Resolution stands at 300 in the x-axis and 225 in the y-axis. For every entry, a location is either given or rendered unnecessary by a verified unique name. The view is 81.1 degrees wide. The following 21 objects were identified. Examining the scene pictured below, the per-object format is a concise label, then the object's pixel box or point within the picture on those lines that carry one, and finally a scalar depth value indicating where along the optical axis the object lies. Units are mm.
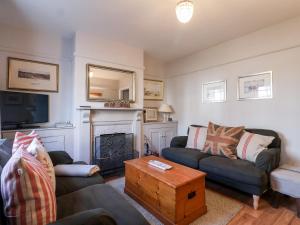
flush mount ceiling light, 1871
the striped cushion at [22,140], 1510
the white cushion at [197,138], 3032
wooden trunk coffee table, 1662
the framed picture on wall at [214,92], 3411
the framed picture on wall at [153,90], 4281
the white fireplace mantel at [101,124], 2943
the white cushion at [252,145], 2303
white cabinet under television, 2666
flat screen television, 2482
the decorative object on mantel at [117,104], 3311
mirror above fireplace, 3127
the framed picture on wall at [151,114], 4180
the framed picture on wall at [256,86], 2777
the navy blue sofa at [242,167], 1980
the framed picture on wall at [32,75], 2721
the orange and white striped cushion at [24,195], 809
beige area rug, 1784
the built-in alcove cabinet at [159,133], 3928
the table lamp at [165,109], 4223
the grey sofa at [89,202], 853
